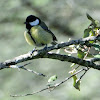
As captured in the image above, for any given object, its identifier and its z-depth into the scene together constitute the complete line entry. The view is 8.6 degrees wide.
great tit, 6.33
